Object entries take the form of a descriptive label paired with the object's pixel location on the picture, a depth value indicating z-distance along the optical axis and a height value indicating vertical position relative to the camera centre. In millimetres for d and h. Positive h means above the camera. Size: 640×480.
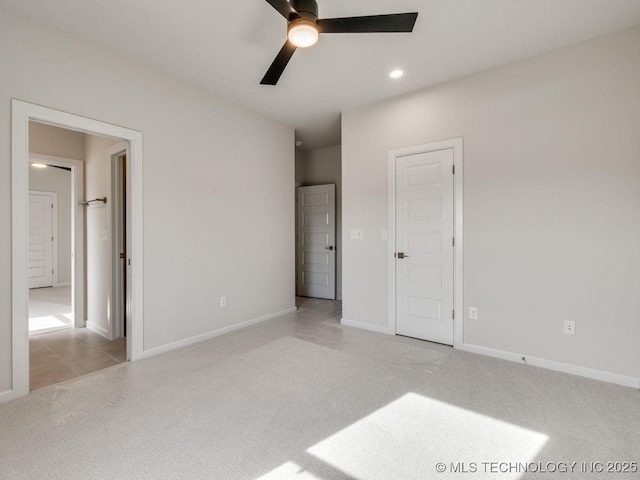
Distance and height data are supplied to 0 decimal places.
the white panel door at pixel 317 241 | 5668 -7
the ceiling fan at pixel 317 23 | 1827 +1300
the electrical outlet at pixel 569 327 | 2670 -743
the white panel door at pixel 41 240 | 7031 +40
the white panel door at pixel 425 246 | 3334 -63
